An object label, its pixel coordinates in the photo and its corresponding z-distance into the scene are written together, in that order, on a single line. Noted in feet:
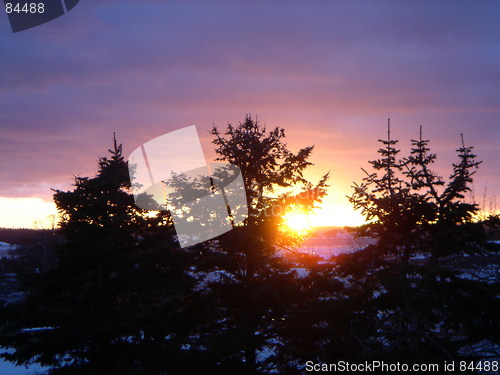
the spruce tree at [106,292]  49.78
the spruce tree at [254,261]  55.72
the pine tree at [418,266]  36.24
